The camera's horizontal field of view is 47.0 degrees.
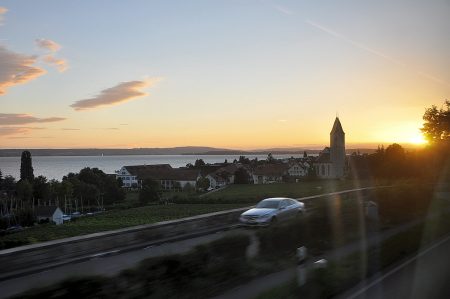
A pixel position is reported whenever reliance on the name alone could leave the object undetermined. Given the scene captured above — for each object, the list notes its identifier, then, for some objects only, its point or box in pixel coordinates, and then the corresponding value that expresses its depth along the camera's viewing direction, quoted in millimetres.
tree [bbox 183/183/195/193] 123975
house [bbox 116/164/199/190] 143625
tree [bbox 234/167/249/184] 119862
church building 118188
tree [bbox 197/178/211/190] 119688
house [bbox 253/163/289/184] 148250
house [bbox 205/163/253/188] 139875
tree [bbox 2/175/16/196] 131475
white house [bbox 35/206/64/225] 88006
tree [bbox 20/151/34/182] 127125
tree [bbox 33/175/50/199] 114500
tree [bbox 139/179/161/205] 93250
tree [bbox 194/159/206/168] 176875
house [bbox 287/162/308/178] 152838
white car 18027
